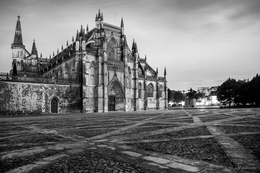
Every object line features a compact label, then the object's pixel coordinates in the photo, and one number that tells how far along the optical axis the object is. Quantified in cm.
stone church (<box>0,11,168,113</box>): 2541
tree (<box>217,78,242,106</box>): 4831
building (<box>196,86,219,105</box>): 13262
